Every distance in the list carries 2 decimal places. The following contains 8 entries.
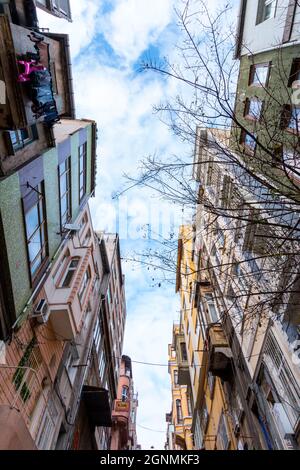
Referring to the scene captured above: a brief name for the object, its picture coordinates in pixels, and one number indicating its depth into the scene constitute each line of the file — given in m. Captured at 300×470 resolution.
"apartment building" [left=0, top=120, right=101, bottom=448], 8.69
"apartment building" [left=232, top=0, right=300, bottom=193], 9.27
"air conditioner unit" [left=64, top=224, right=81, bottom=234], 13.33
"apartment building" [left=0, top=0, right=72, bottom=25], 8.68
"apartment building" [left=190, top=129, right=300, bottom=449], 8.00
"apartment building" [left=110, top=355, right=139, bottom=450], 29.09
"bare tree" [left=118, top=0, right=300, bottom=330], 5.97
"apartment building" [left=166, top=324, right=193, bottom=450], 25.02
